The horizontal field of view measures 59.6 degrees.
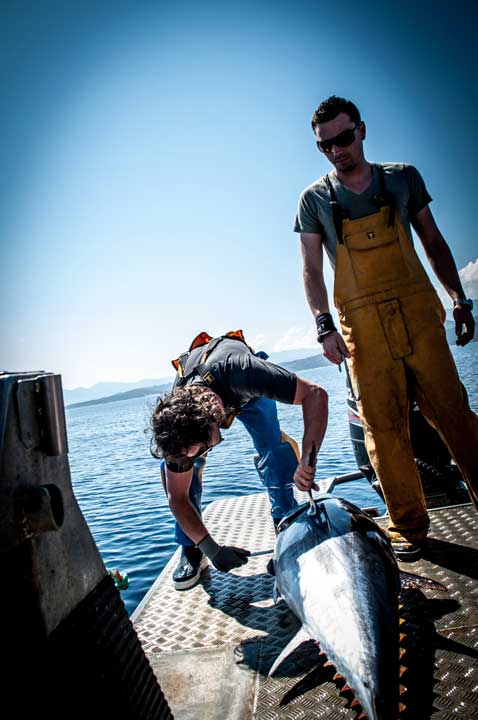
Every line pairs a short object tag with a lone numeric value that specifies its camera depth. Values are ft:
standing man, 8.93
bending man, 8.79
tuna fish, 4.50
